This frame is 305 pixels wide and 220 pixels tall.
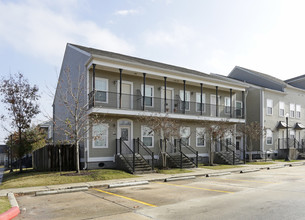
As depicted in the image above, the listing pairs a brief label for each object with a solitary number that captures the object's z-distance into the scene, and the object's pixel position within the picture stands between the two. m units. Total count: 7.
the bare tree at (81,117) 15.48
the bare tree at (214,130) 21.16
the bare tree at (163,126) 17.88
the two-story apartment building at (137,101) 18.34
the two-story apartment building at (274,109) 29.11
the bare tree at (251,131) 25.03
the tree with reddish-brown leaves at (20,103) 19.72
